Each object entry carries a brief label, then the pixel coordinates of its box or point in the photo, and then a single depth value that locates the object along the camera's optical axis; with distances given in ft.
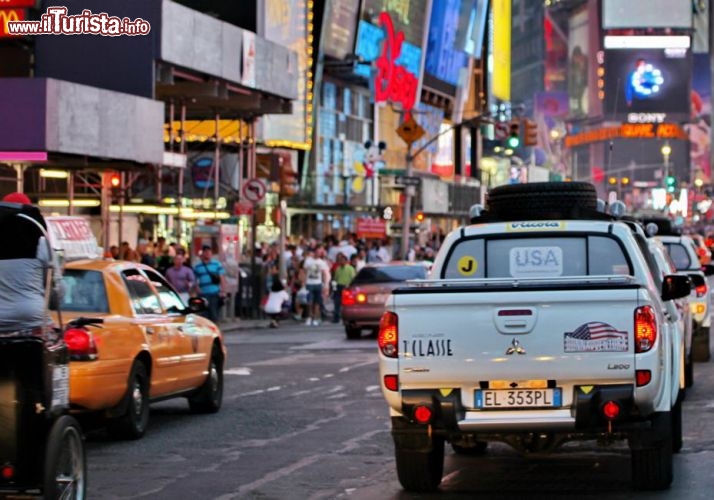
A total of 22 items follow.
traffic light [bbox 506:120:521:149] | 166.71
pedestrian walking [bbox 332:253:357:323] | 123.03
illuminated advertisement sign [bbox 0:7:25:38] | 122.21
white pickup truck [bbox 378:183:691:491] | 33.94
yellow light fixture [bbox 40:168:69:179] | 120.98
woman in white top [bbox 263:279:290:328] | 120.67
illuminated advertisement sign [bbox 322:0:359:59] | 219.41
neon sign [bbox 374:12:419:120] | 250.37
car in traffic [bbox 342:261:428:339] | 100.68
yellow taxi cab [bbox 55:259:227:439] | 44.47
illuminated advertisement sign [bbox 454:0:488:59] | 313.32
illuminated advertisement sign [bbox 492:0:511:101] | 408.87
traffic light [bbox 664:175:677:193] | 358.43
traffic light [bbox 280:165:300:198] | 148.25
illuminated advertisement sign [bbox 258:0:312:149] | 187.11
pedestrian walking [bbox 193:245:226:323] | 101.71
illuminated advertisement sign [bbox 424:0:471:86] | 292.61
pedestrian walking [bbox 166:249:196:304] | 99.04
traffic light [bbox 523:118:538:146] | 173.06
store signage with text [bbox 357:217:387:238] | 176.14
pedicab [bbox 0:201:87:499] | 27.86
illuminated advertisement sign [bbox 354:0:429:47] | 240.65
